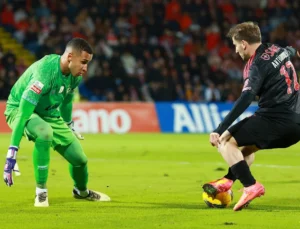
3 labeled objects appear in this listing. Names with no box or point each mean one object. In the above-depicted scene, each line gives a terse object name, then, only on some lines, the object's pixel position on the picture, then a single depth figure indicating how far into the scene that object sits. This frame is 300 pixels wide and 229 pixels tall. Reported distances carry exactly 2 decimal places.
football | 17.73
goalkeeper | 17.37
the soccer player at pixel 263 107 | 16.92
